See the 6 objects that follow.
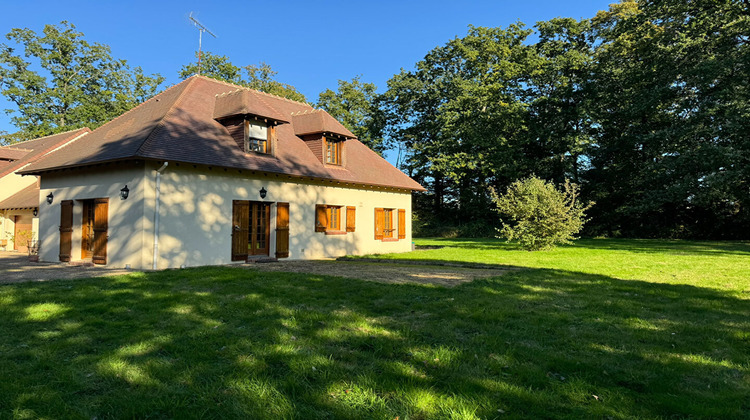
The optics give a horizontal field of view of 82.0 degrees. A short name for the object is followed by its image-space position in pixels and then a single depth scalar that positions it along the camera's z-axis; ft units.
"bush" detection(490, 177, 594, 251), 54.08
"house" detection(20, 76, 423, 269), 39.19
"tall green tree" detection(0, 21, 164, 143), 115.55
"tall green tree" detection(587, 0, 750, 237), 68.08
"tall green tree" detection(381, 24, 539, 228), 104.83
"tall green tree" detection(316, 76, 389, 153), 118.32
